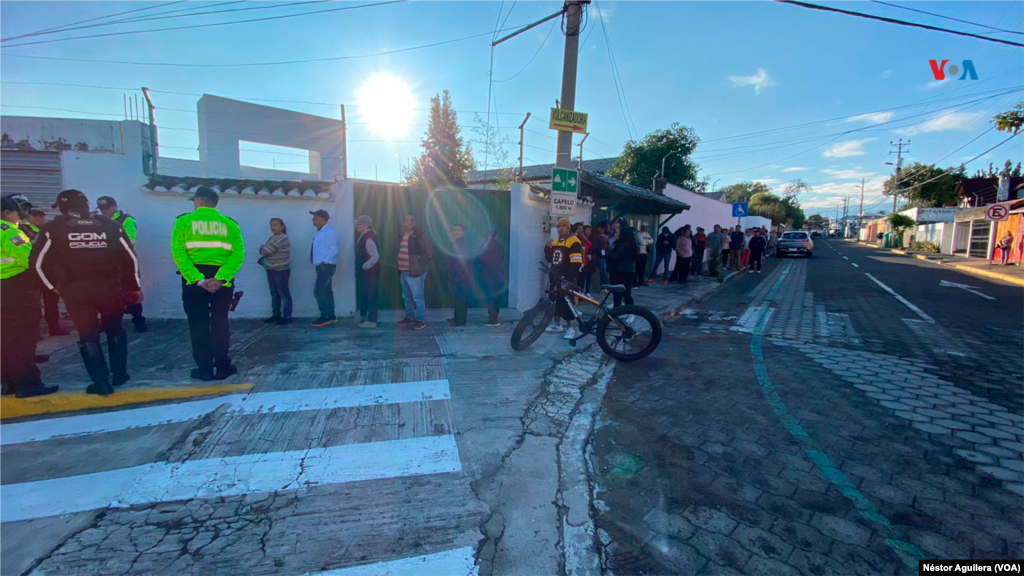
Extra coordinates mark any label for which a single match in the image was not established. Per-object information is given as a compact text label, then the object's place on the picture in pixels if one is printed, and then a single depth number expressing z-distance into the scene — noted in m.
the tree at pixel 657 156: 23.94
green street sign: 7.28
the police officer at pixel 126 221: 5.76
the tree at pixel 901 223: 38.94
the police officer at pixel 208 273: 4.19
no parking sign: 17.48
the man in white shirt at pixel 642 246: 11.38
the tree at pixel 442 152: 20.00
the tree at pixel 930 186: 42.97
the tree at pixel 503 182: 12.98
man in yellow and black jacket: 6.35
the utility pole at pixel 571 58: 7.52
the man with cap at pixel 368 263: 6.44
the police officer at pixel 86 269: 3.86
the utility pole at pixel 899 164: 48.78
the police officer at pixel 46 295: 5.12
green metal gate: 7.35
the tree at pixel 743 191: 59.16
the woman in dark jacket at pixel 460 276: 6.84
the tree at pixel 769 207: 52.01
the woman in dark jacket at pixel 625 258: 7.31
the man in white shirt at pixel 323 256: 6.51
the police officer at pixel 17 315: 3.85
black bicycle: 5.43
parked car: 26.47
